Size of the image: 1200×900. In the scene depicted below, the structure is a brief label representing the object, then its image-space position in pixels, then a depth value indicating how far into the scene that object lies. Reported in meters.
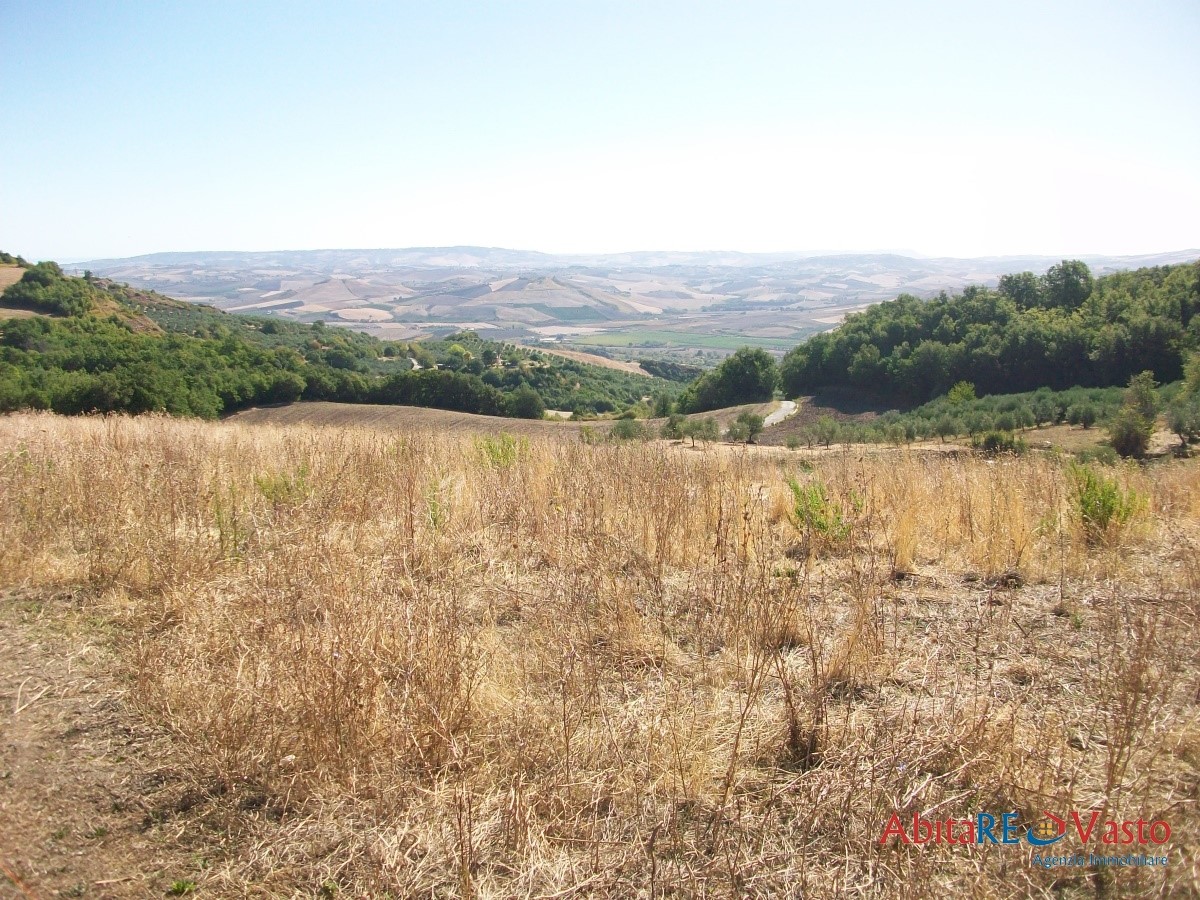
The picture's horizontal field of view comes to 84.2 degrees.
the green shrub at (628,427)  25.31
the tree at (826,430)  41.34
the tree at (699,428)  38.89
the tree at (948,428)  41.66
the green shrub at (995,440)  32.51
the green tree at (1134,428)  28.55
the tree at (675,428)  37.38
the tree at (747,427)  45.28
